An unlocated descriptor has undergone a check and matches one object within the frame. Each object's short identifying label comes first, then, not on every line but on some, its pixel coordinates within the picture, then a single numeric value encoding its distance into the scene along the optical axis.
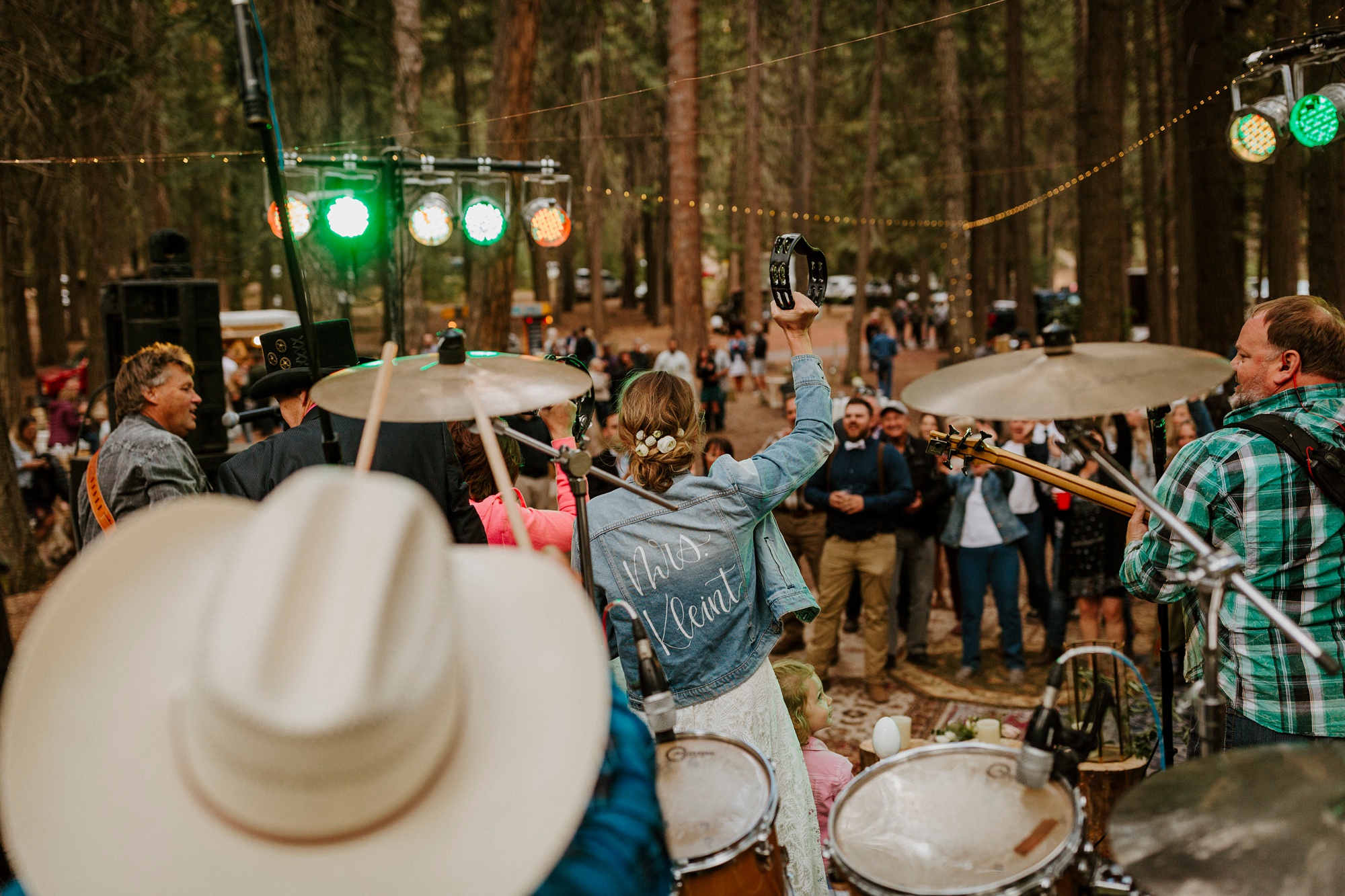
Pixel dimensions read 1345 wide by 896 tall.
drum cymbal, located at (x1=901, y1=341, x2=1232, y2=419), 2.37
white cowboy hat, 1.23
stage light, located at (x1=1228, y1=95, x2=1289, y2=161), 8.12
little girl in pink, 3.82
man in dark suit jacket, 3.80
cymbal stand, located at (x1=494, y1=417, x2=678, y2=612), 2.69
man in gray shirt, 4.41
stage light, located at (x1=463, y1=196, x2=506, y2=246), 8.59
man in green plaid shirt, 2.85
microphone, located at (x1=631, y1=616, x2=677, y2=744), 2.34
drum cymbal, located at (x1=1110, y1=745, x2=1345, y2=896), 1.57
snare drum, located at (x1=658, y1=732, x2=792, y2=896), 2.13
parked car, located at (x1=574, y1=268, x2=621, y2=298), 48.28
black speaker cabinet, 7.85
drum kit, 1.65
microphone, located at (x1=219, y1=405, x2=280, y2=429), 4.31
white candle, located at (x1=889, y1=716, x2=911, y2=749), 4.41
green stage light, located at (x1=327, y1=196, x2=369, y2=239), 8.38
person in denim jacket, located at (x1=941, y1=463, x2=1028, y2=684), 7.33
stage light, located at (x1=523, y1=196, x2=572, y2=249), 9.76
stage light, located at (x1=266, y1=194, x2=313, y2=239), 8.74
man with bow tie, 7.33
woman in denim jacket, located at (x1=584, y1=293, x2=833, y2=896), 3.09
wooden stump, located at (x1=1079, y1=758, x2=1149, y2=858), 3.99
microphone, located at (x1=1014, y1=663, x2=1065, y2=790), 2.14
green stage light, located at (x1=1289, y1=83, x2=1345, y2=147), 7.47
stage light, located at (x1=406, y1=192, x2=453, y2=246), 8.74
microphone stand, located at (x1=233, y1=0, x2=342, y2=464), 2.39
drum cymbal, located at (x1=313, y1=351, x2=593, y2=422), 2.48
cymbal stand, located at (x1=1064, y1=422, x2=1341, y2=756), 2.18
